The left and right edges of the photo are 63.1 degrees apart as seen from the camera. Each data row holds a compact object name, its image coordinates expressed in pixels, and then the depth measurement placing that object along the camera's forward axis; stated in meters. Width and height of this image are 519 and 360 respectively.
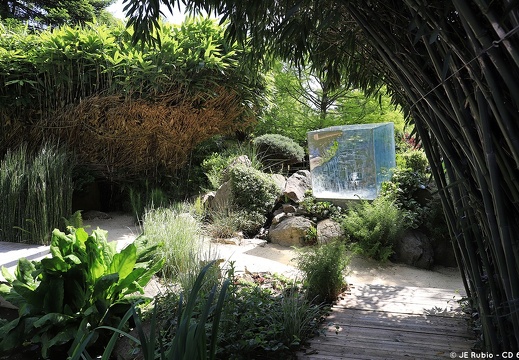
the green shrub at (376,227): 5.12
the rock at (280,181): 7.05
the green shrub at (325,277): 2.97
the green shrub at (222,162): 7.38
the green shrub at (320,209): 6.08
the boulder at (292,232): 5.85
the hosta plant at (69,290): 2.72
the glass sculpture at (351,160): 6.12
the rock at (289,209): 6.48
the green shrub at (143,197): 6.41
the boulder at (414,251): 5.19
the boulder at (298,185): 6.70
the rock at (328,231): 5.59
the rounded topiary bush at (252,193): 6.62
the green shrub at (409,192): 5.66
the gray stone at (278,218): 6.32
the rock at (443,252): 5.33
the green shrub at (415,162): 6.20
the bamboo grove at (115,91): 5.78
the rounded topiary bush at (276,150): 8.36
